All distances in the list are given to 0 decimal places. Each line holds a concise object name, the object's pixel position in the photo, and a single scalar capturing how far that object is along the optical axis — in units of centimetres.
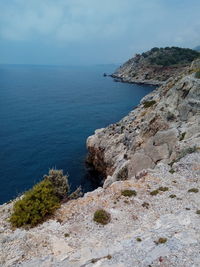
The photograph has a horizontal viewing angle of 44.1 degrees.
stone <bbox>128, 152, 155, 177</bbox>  2695
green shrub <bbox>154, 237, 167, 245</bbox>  1319
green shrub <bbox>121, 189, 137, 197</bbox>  1773
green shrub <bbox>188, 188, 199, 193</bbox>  1802
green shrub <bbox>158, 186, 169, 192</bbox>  1841
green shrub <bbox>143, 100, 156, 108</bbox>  5008
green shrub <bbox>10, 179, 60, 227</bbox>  1581
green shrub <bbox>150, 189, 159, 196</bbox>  1792
